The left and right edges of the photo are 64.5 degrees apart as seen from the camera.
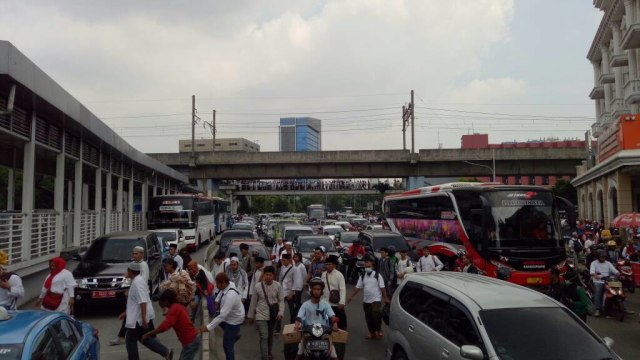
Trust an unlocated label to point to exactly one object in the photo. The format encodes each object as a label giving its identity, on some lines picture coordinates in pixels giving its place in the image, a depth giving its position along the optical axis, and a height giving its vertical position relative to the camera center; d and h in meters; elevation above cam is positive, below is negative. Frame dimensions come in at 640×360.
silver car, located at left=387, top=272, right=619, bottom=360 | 4.87 -1.23
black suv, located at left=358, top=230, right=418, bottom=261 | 17.12 -1.12
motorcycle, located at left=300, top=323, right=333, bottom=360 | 6.25 -1.65
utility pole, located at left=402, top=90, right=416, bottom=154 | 48.93 +9.42
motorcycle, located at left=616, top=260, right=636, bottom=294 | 14.11 -1.87
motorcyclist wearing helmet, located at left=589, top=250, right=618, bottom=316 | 11.72 -1.51
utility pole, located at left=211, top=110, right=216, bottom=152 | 64.19 +10.05
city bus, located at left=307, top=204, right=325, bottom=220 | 60.78 -0.35
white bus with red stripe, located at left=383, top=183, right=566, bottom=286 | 13.29 -0.59
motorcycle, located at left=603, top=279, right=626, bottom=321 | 11.52 -2.07
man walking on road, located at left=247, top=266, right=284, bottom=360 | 7.71 -1.47
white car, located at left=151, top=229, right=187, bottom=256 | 22.47 -1.17
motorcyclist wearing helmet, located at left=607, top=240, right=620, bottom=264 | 15.63 -1.37
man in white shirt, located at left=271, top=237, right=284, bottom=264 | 14.39 -1.24
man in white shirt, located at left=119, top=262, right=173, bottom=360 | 7.31 -1.51
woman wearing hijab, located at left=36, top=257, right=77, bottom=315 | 8.20 -1.29
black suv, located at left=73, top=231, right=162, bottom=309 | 11.15 -1.32
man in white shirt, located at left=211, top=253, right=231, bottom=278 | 10.39 -1.13
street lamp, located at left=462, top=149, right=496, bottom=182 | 42.56 +3.87
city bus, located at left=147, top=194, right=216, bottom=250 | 28.22 -0.27
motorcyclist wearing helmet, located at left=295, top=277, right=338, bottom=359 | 6.63 -1.37
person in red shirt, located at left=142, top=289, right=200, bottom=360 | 6.34 -1.42
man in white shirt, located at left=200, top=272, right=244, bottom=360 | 6.92 -1.41
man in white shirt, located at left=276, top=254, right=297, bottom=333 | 9.89 -1.40
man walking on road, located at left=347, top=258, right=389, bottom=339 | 9.48 -1.63
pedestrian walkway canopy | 12.70 +2.29
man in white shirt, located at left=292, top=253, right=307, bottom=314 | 9.98 -1.40
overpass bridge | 43.66 +4.08
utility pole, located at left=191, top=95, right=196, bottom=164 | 56.72 +10.75
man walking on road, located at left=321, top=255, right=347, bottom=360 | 8.43 -1.37
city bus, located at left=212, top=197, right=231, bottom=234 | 41.90 -0.45
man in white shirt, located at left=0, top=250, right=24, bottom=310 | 8.14 -1.28
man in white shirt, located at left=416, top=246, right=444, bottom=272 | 12.05 -1.30
